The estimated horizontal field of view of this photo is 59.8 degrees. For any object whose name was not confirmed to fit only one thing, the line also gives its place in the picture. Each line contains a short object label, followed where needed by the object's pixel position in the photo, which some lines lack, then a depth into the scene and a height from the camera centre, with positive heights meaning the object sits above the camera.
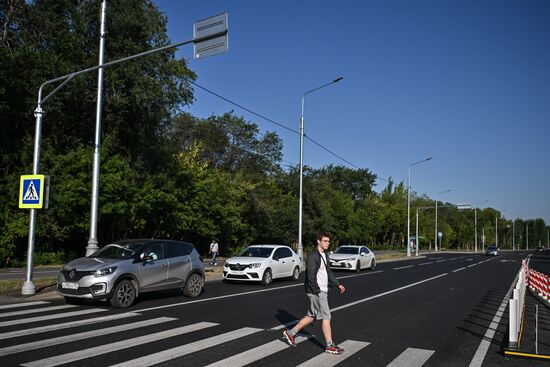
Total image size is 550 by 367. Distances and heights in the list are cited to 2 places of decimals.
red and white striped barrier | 13.42 -1.70
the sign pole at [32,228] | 13.09 -0.11
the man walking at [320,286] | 7.13 -0.89
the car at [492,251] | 66.03 -2.97
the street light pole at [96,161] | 14.90 +2.08
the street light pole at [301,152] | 26.98 +4.43
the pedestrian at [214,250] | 31.88 -1.60
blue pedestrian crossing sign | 13.59 +0.93
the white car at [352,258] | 26.16 -1.69
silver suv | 10.76 -1.13
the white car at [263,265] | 17.33 -1.42
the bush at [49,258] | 28.55 -2.03
